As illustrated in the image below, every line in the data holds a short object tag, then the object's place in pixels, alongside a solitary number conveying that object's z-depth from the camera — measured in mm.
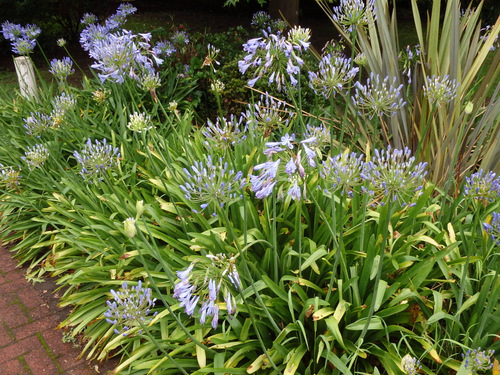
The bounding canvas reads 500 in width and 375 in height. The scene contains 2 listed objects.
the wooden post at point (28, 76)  5785
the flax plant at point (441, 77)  3521
